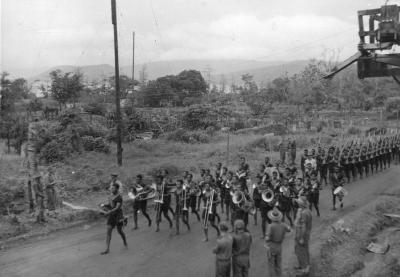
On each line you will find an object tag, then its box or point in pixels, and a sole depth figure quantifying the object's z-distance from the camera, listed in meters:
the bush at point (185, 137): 32.38
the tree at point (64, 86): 32.66
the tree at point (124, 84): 46.81
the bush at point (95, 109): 34.28
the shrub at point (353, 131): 35.48
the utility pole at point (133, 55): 57.63
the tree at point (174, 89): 45.88
